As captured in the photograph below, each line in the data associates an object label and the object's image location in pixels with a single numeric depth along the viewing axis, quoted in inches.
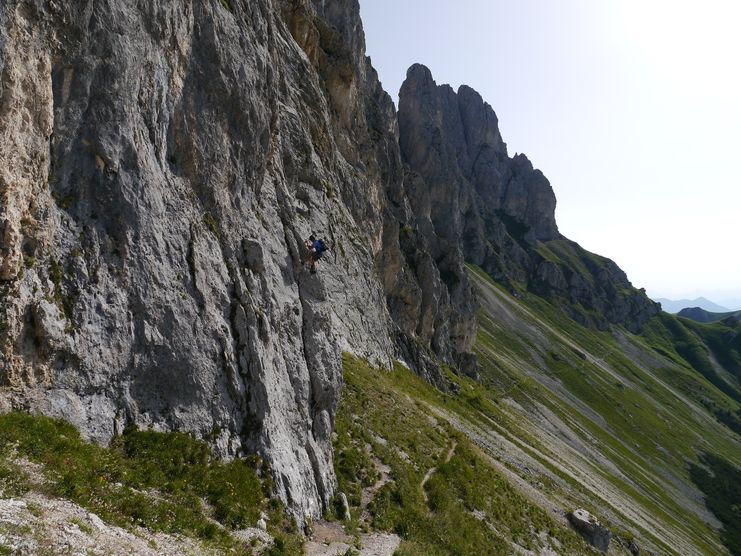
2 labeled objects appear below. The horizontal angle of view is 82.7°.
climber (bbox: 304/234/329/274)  1092.5
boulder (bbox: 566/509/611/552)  1438.2
